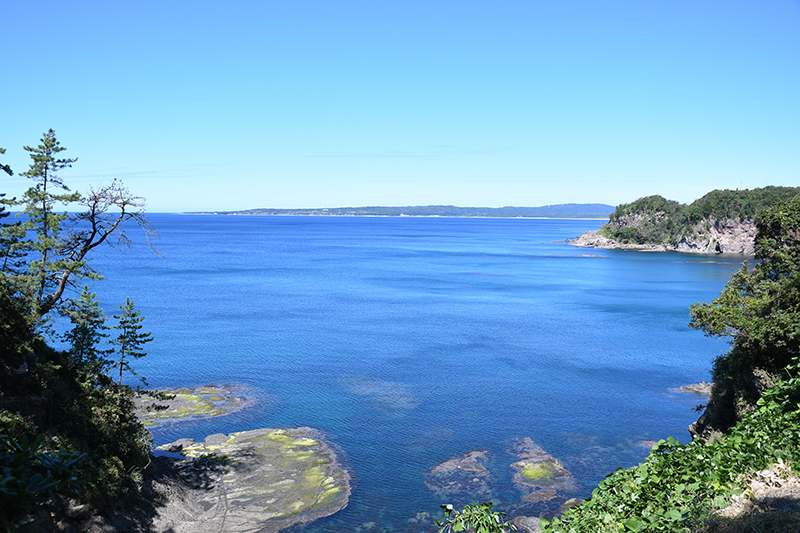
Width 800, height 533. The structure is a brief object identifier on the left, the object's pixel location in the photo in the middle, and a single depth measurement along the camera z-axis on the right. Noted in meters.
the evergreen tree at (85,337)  24.39
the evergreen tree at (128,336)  30.30
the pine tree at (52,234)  22.06
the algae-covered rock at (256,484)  22.59
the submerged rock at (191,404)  33.06
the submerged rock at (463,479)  25.38
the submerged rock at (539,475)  25.48
